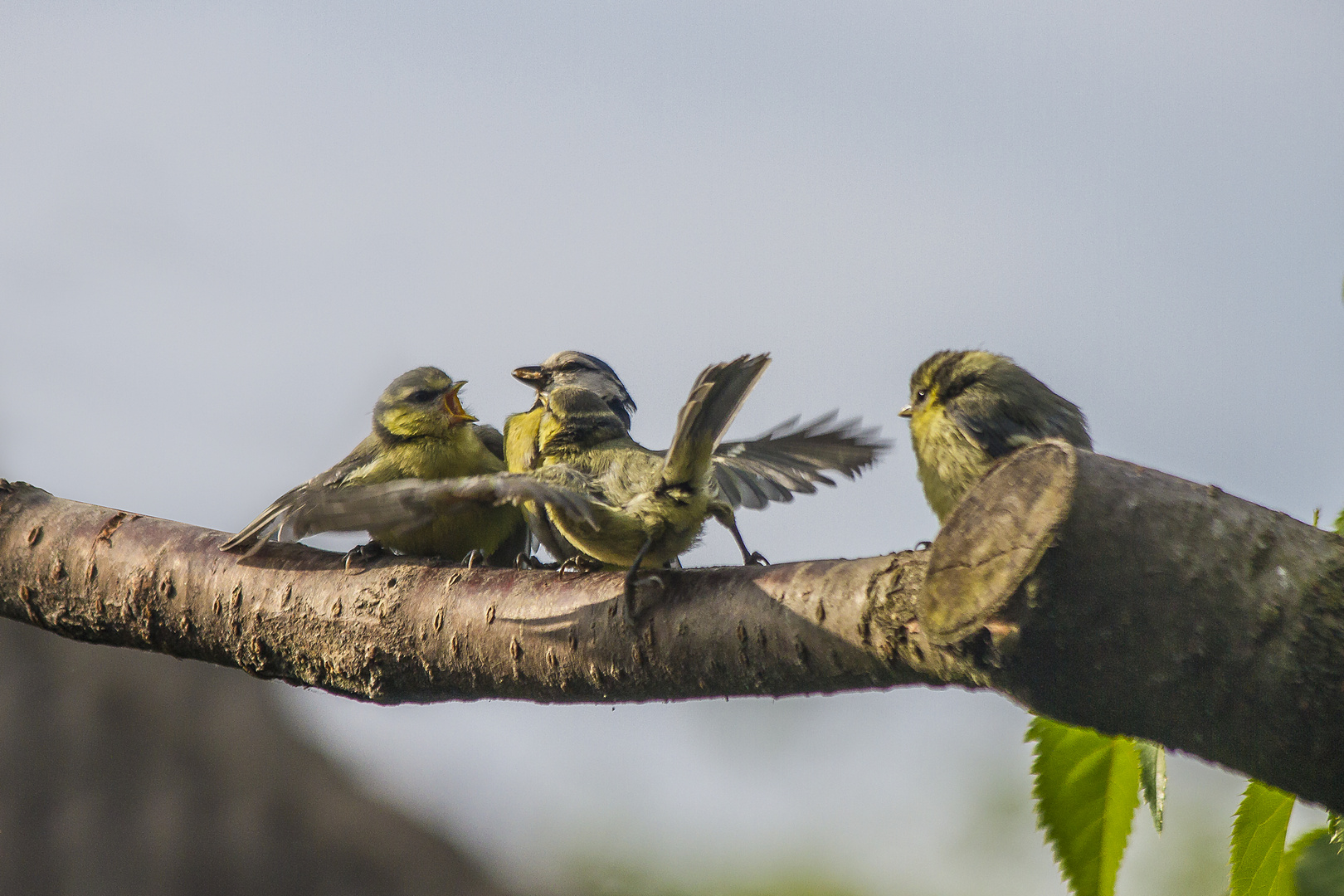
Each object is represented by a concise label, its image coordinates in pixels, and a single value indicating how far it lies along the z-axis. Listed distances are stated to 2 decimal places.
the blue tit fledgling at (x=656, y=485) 6.07
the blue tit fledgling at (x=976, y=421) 6.79
